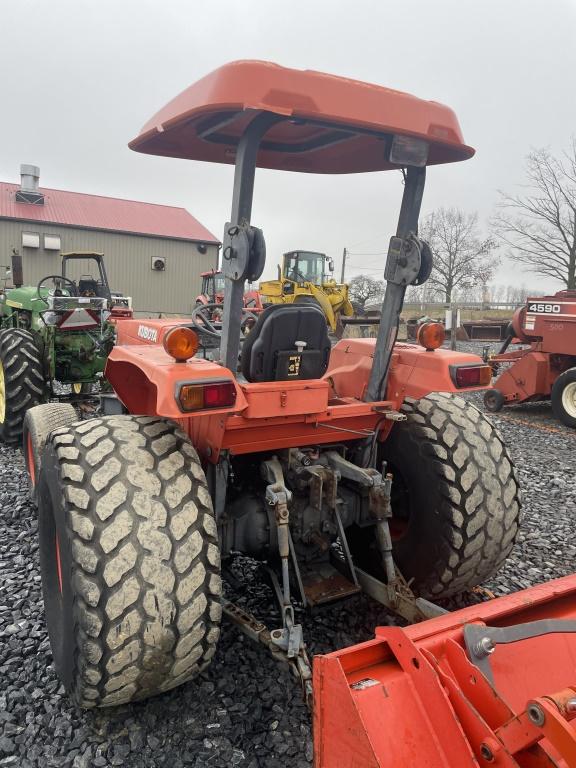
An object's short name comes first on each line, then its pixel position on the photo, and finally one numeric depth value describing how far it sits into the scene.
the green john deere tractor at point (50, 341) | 6.08
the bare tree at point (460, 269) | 36.94
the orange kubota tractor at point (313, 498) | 1.57
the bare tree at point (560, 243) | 25.95
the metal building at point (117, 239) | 23.81
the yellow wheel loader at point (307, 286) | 17.19
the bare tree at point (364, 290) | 26.16
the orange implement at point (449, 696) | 1.33
